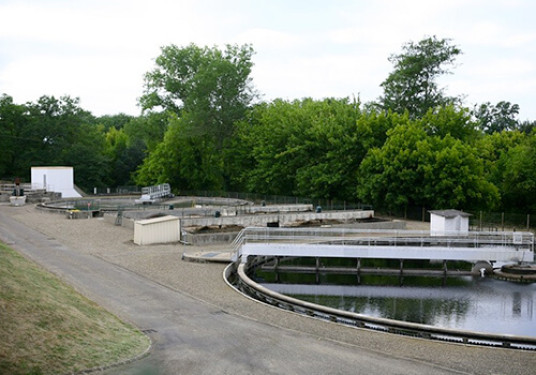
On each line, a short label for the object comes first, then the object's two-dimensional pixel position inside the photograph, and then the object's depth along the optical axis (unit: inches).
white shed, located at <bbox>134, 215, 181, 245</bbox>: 1227.4
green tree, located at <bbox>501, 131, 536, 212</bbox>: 1942.7
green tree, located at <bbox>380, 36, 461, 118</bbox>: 2472.9
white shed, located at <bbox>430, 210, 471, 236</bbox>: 1353.3
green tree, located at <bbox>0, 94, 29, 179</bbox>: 2738.7
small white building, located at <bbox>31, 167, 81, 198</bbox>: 2456.9
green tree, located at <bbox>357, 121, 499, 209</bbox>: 1784.0
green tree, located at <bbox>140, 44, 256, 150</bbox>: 2581.2
